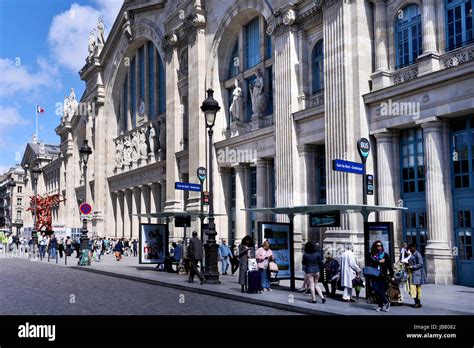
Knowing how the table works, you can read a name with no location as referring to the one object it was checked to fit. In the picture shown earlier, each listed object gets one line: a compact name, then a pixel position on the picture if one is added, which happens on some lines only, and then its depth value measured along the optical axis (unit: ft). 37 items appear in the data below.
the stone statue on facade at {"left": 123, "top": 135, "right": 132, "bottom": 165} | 158.03
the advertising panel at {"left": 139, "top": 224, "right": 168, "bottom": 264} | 85.40
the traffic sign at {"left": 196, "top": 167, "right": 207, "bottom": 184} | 83.34
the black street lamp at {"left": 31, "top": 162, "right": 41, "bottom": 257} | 143.23
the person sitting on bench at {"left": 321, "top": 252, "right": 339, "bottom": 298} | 52.29
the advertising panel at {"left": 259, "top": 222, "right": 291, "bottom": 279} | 59.52
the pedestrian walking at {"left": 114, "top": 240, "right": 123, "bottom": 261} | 118.52
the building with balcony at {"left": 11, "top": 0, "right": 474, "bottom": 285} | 61.21
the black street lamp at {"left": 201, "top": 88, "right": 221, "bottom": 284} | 64.75
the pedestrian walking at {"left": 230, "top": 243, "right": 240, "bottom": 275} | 79.57
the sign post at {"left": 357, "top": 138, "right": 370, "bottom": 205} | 49.38
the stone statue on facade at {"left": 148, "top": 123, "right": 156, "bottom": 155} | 141.28
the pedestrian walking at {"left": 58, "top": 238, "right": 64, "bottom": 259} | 130.00
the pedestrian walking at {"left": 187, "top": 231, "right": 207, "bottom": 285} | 65.46
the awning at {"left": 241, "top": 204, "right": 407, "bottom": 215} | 50.29
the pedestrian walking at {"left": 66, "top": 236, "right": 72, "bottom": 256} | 136.32
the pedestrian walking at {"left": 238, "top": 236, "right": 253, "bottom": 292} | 56.34
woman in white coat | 49.29
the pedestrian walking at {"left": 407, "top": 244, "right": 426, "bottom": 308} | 45.29
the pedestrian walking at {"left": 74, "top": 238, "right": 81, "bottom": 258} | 136.87
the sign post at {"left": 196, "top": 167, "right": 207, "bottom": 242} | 83.35
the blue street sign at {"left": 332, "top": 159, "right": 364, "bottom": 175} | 48.88
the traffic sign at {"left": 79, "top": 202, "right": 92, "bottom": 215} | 93.76
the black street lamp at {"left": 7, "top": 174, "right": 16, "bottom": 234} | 369.57
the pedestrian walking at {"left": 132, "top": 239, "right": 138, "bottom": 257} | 143.64
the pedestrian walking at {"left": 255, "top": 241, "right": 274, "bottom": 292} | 56.95
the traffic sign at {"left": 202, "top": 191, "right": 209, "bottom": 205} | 79.08
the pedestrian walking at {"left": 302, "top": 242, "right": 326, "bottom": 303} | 49.84
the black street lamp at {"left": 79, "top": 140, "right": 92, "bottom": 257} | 98.99
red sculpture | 221.76
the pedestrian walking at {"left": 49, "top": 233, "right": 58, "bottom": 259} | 126.43
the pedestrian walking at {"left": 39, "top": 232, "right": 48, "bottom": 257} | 132.79
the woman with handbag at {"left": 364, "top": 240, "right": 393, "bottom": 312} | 43.86
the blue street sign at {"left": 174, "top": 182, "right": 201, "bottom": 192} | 79.87
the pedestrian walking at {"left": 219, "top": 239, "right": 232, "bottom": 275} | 79.87
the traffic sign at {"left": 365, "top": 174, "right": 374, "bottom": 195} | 50.52
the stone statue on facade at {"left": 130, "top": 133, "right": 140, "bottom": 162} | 152.97
